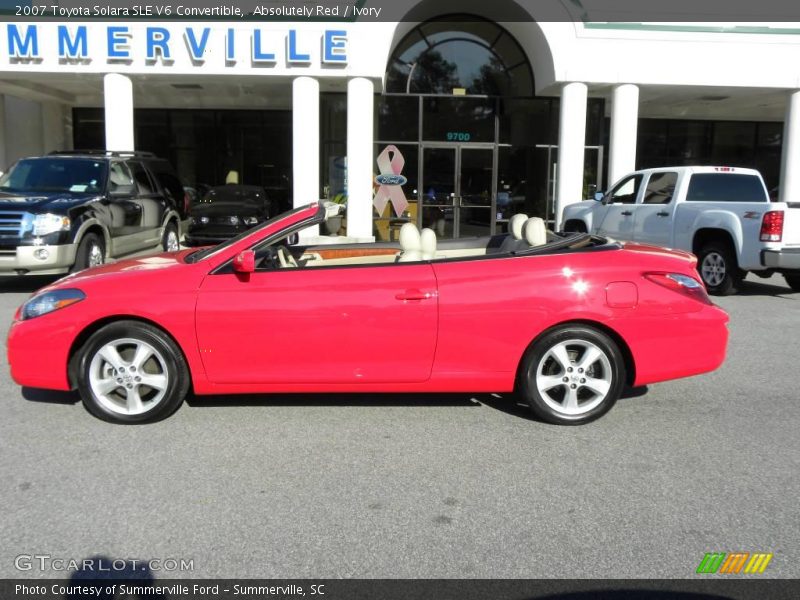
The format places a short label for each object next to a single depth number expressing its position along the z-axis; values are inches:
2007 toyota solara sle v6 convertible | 190.5
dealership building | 636.7
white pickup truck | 397.1
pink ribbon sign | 732.0
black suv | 393.1
